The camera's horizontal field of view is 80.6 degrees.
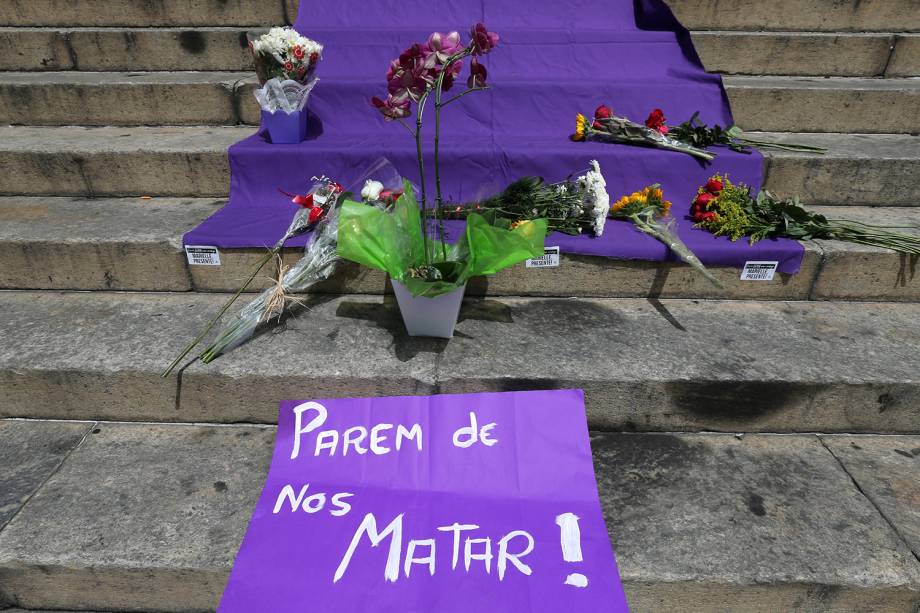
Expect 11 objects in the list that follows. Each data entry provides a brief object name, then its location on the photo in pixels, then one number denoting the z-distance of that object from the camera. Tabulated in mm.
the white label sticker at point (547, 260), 2459
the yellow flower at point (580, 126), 3016
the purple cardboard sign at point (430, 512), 1525
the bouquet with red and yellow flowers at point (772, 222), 2504
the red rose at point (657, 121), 2978
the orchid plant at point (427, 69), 1694
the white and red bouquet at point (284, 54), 2799
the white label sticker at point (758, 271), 2459
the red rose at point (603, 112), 3010
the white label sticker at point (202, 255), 2488
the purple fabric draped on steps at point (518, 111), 2730
